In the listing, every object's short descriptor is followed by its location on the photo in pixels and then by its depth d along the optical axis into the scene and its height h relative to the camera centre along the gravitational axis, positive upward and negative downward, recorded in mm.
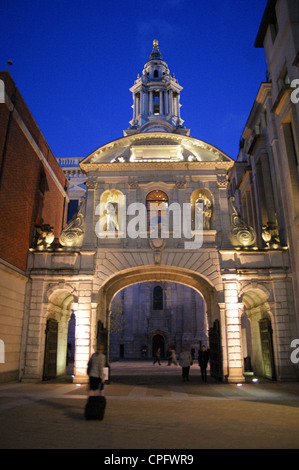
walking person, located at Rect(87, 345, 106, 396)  10070 -893
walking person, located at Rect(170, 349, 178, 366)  33250 -1578
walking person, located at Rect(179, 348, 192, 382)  19375 -1084
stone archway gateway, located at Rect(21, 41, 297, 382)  20078 +5010
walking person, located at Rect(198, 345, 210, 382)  19969 -1114
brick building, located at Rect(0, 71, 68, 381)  18125 +7561
